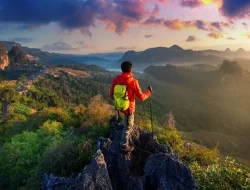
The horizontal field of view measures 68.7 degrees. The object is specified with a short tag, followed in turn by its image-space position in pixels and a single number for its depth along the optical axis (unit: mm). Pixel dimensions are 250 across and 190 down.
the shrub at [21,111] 32494
